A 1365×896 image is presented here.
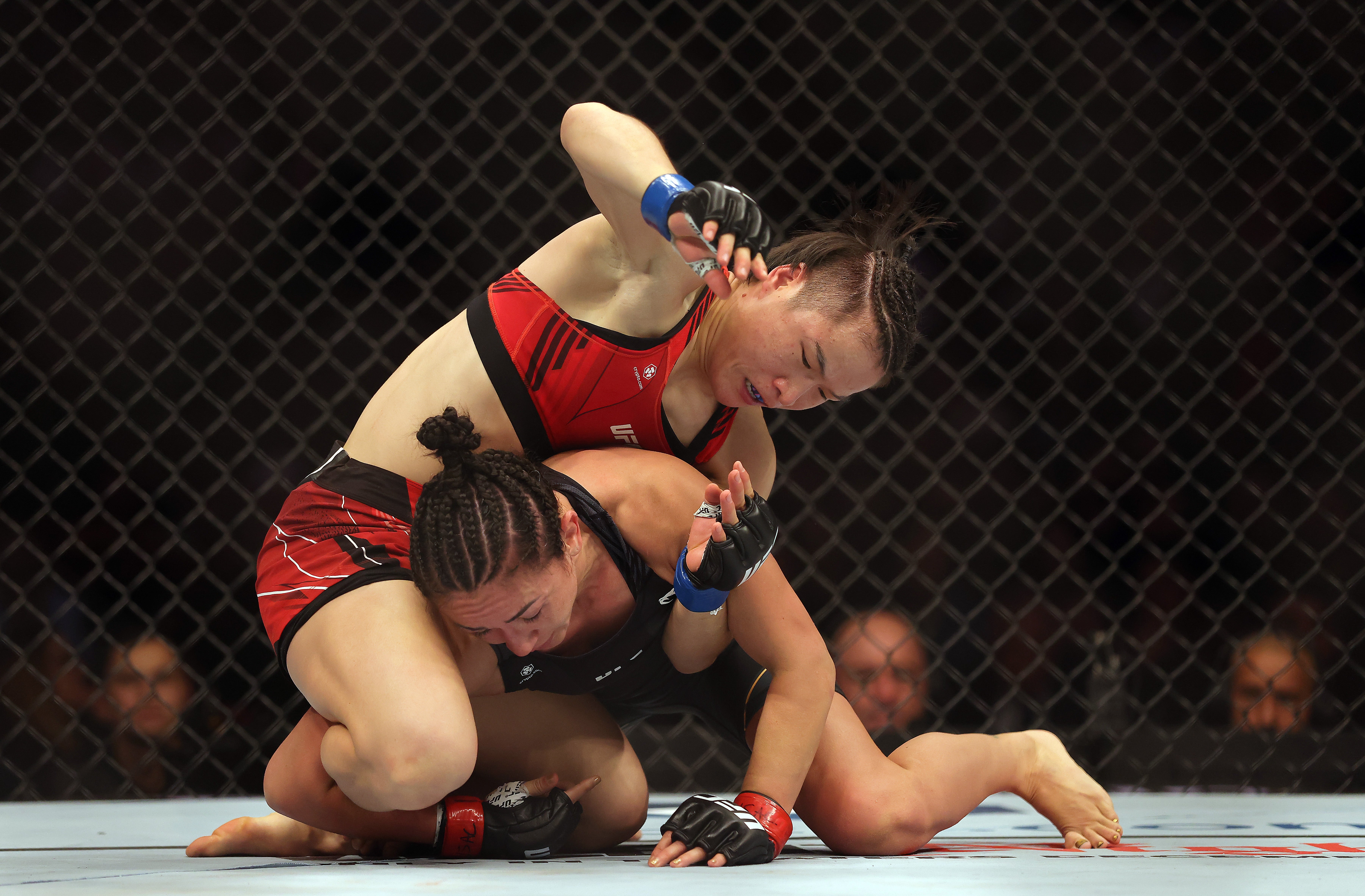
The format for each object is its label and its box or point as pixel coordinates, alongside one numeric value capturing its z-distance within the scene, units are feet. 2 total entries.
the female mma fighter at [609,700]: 27.13
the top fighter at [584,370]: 27.52
